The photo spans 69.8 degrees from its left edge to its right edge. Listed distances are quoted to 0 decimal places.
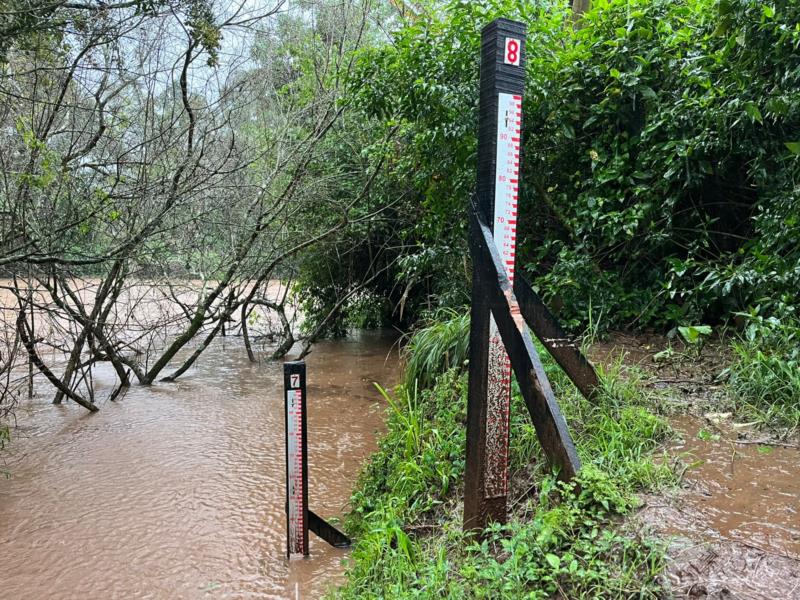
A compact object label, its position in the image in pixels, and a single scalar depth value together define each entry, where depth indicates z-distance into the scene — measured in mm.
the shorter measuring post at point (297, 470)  3480
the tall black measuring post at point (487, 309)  2447
